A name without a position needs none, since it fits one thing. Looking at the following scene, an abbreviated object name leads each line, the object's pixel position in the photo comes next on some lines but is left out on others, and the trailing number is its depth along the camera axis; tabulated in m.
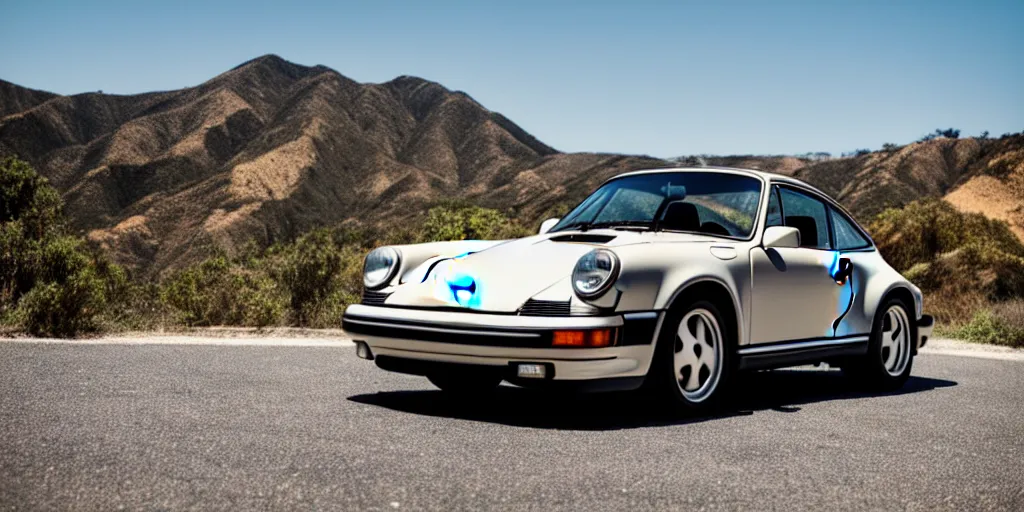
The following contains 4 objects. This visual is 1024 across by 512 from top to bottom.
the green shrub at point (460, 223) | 45.79
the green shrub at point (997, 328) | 13.77
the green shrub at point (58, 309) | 11.73
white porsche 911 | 5.77
